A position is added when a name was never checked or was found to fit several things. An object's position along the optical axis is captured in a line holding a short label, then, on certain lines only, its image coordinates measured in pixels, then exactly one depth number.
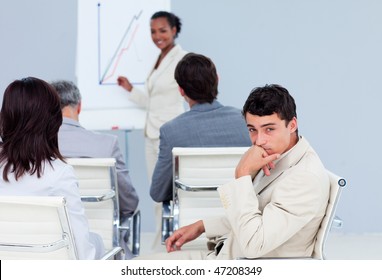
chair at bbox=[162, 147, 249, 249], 4.41
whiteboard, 7.28
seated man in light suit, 3.15
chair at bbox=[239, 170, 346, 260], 3.21
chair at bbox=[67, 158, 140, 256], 4.32
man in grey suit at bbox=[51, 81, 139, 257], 4.73
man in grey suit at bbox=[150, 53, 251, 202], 5.04
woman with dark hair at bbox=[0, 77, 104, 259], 3.46
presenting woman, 7.06
